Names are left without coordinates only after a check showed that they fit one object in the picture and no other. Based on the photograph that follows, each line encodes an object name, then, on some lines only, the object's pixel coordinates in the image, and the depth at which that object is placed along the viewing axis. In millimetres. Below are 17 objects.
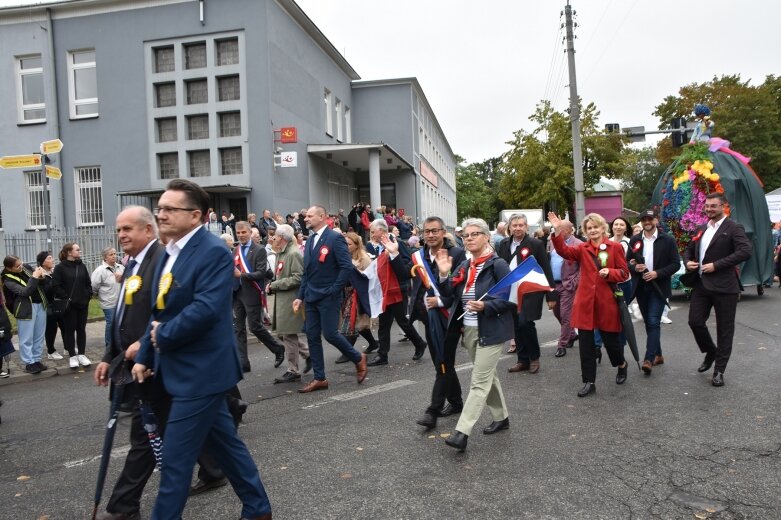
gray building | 22641
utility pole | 22141
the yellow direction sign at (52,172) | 10859
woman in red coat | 6188
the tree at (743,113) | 38000
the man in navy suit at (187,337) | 3004
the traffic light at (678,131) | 19734
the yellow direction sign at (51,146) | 10452
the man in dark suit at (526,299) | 7266
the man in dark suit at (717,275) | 6375
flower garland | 13305
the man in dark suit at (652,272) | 7109
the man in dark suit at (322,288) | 6766
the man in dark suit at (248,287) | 7855
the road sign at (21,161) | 10695
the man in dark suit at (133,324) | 3504
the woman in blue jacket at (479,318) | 4621
